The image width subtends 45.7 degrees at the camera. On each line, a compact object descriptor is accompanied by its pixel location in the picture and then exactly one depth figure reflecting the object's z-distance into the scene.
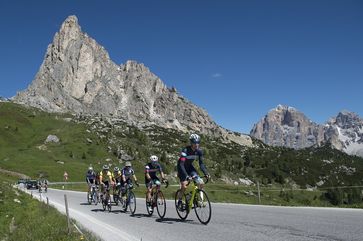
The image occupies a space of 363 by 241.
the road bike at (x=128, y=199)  19.73
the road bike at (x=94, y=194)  28.52
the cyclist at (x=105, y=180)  23.70
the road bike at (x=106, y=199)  22.34
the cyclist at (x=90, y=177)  29.65
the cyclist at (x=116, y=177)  22.30
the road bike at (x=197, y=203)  13.70
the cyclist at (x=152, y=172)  16.86
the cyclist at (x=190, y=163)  13.73
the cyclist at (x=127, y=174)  20.33
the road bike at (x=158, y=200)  16.41
